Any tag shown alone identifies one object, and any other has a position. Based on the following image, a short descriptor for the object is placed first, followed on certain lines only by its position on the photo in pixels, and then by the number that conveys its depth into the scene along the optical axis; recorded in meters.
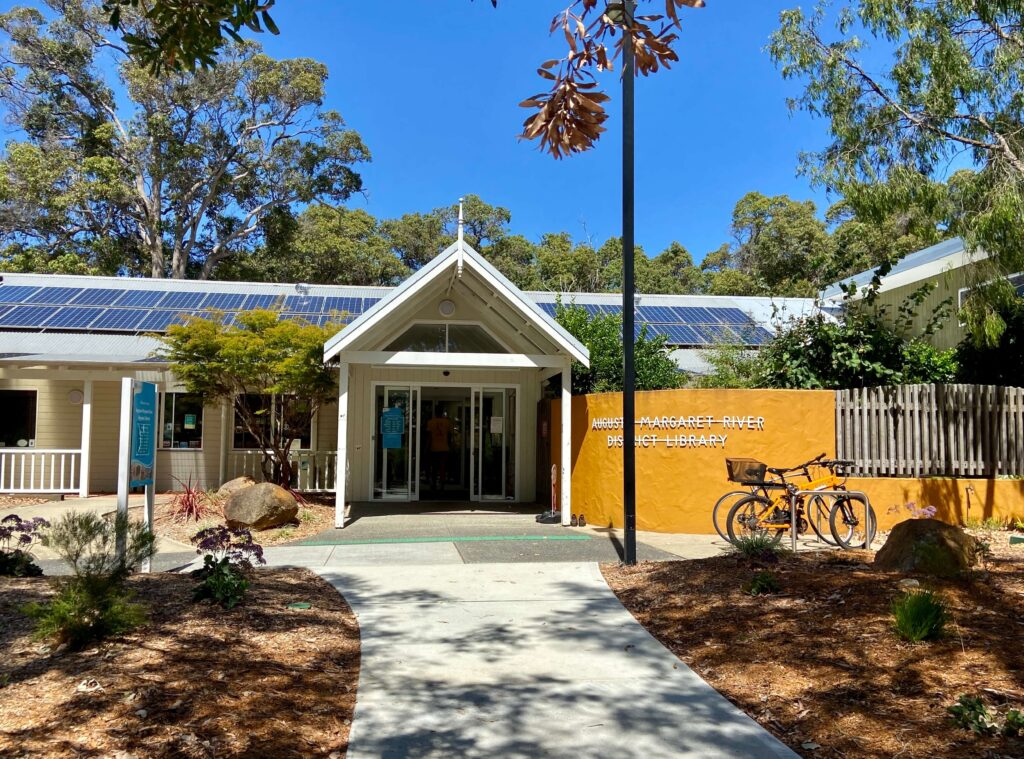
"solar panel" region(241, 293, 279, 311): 19.30
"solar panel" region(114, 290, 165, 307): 19.05
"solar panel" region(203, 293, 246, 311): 19.10
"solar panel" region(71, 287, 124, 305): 18.97
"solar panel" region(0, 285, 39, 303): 18.79
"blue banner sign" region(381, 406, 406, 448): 15.36
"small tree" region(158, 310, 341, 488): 13.05
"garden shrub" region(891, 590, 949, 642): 5.11
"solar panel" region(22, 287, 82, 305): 18.88
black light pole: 8.52
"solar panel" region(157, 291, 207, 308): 19.31
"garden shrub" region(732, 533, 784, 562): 7.88
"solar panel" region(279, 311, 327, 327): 17.58
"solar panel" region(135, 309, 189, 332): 17.50
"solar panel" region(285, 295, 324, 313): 19.16
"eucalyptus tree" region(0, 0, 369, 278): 29.89
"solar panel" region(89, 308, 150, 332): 17.38
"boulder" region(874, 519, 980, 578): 6.83
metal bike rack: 9.16
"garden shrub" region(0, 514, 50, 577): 7.27
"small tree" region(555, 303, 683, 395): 14.18
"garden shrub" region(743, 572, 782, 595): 6.70
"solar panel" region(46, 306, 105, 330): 17.25
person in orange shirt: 15.57
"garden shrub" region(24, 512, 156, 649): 5.02
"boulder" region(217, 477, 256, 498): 13.70
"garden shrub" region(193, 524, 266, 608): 6.37
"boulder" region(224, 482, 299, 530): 11.30
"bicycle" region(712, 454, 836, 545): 9.65
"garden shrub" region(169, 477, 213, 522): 12.49
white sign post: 7.58
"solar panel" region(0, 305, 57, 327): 17.06
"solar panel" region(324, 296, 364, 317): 19.35
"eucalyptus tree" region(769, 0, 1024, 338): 9.34
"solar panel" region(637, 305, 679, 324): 20.64
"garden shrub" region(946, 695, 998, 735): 3.90
